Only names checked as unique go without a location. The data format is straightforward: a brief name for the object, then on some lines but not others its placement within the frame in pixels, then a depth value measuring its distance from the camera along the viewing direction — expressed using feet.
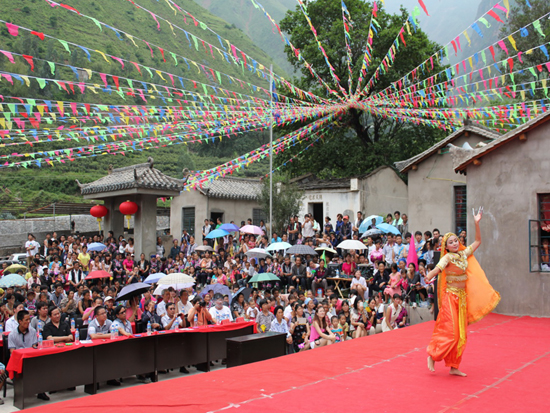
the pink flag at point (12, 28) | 20.90
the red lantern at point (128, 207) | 57.21
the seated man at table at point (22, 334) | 25.14
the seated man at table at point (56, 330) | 26.21
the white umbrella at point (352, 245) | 43.60
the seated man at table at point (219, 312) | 31.83
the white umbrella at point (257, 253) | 48.49
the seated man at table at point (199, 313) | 30.35
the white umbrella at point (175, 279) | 35.63
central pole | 42.40
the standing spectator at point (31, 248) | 58.89
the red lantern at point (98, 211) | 63.57
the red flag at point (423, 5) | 26.58
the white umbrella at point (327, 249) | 47.11
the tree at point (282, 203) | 63.21
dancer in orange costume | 18.03
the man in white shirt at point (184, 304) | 32.94
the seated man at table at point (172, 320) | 29.48
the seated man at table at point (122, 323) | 26.58
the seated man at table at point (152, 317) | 29.48
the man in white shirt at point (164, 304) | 32.94
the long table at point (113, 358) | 22.27
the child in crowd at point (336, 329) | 29.92
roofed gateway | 57.36
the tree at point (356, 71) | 71.05
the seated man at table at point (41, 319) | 26.84
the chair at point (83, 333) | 28.37
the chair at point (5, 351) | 25.67
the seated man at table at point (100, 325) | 26.16
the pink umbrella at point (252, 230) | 55.21
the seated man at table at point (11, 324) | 26.73
